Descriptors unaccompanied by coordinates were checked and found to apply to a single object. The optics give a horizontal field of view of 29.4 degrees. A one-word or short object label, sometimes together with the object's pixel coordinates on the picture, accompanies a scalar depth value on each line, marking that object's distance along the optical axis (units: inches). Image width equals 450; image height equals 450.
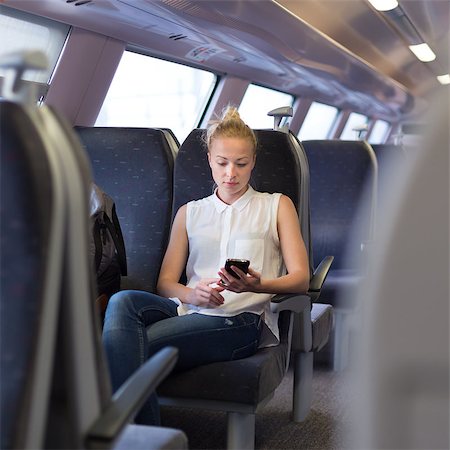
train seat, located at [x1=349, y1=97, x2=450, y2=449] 39.9
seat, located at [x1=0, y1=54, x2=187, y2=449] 58.0
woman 119.7
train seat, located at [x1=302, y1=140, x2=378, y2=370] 204.8
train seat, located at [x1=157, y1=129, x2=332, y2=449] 115.6
